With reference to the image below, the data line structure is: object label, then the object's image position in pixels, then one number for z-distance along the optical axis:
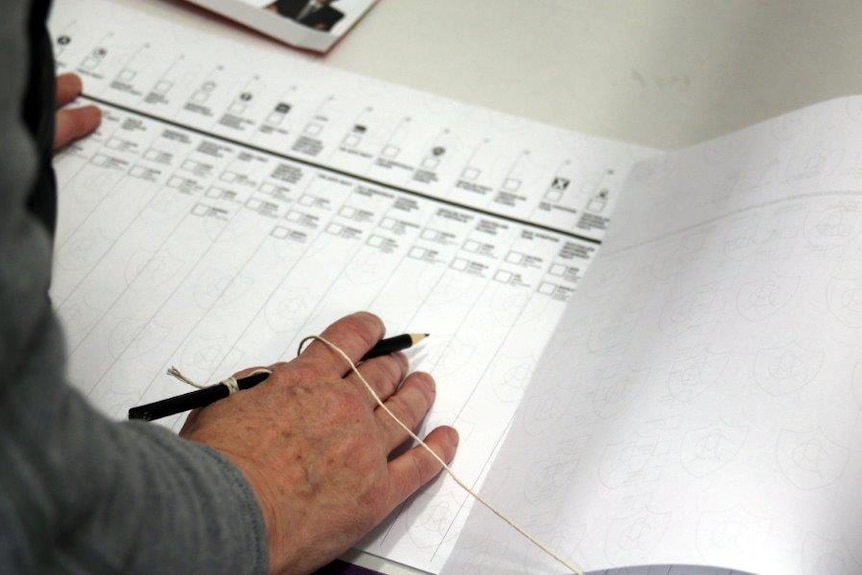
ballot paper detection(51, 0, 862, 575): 0.54
